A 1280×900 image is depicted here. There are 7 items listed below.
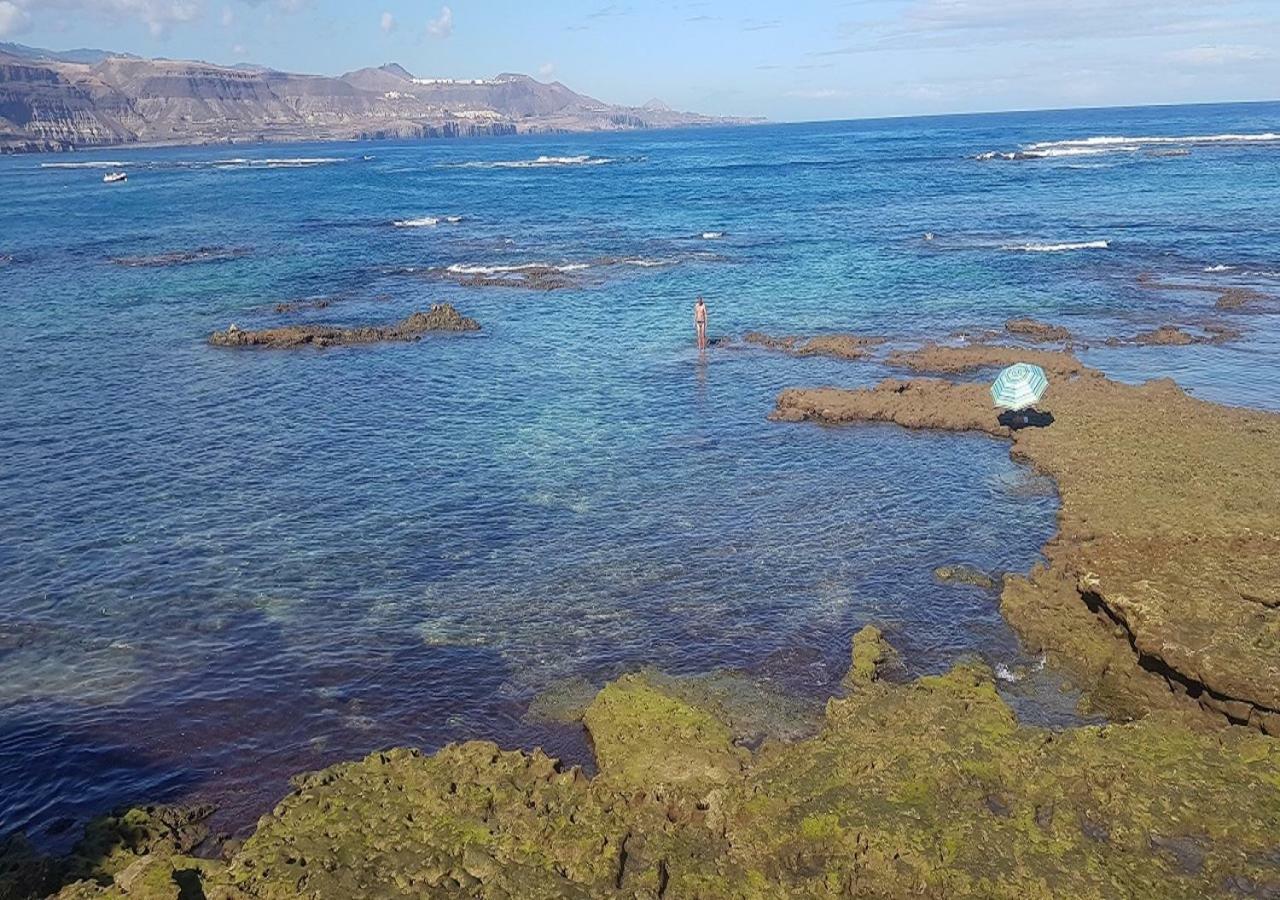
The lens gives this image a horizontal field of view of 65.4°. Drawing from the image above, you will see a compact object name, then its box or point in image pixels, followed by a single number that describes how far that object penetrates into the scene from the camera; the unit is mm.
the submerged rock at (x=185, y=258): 68812
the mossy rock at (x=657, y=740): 15853
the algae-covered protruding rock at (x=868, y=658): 18812
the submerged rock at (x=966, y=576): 22625
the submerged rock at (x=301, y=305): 54125
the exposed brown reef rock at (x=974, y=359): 37969
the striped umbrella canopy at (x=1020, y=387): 30641
